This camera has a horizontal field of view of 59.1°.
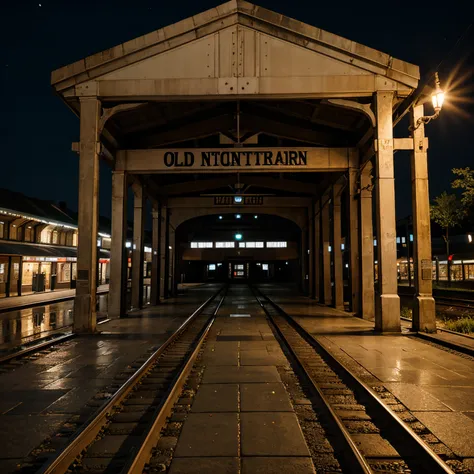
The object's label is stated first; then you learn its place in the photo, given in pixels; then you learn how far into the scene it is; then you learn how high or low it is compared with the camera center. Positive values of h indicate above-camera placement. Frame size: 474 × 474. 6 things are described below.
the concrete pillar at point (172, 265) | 29.66 +0.23
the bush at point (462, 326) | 11.97 -1.73
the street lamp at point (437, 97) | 10.94 +4.48
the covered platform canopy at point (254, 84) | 11.95 +5.36
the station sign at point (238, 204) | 25.48 +4.18
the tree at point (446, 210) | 33.16 +4.62
